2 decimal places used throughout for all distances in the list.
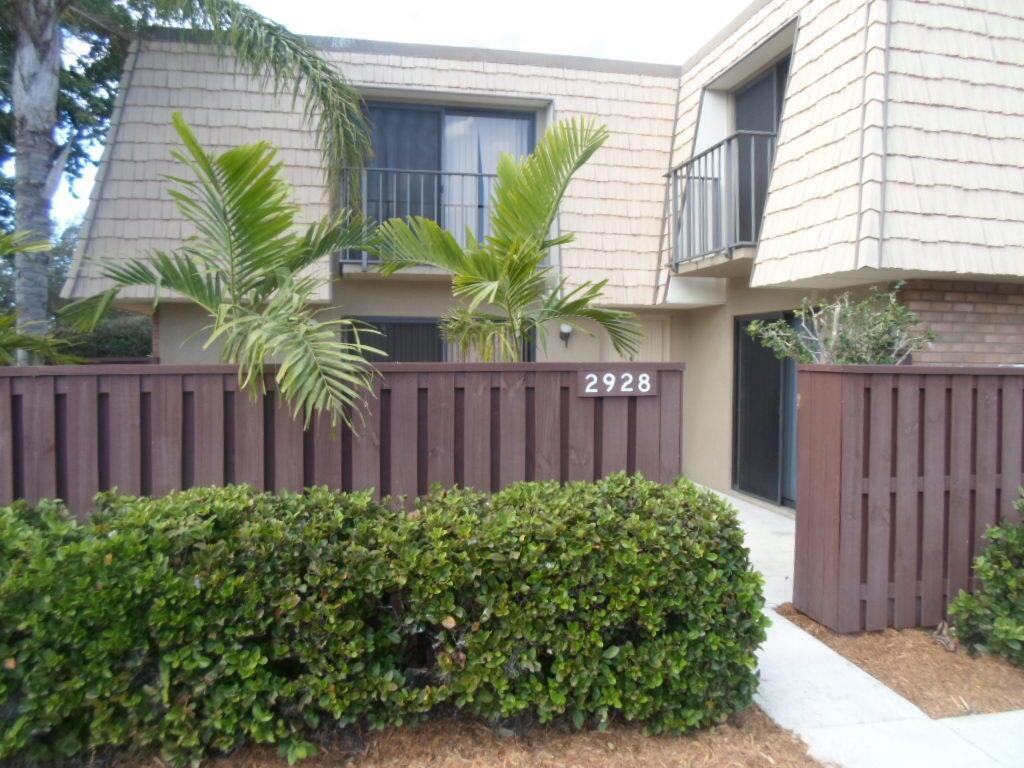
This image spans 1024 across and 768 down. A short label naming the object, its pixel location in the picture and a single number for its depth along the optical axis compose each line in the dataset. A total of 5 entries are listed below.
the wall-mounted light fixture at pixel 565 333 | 9.12
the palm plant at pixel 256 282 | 3.67
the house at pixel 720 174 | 5.89
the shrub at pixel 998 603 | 4.14
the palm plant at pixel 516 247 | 4.61
